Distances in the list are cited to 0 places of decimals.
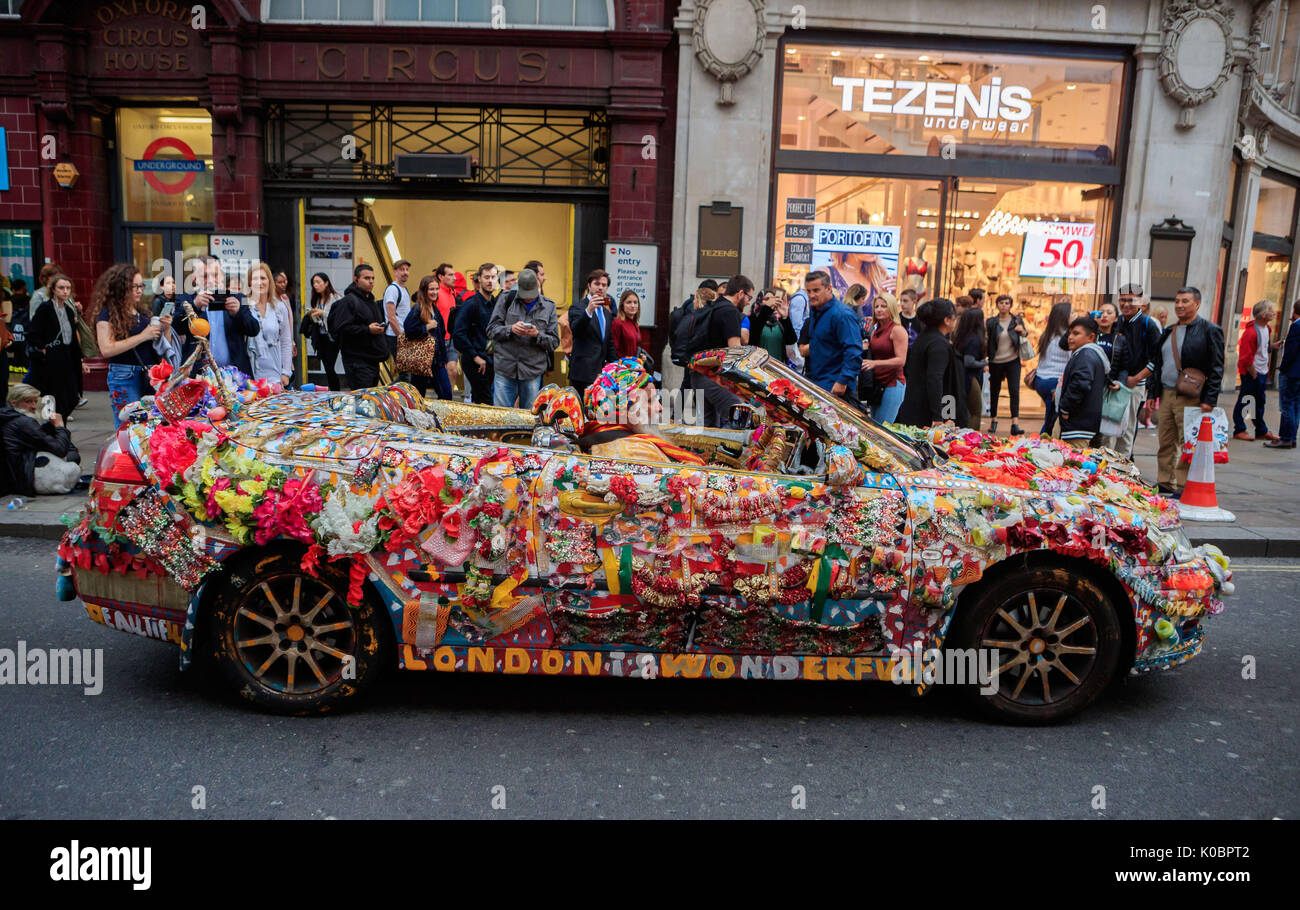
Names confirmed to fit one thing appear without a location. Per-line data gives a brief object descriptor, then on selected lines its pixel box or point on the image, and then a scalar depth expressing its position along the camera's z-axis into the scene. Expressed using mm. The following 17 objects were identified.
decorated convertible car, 3803
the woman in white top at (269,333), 8797
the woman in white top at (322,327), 10883
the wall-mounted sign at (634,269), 13430
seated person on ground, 7566
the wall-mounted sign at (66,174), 13217
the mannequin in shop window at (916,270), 13922
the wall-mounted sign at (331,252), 13875
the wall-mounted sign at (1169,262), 13742
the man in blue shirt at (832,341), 7762
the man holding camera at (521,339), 8945
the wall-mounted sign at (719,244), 13273
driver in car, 4645
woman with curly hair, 7617
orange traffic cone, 7867
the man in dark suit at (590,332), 9523
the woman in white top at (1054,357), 10469
